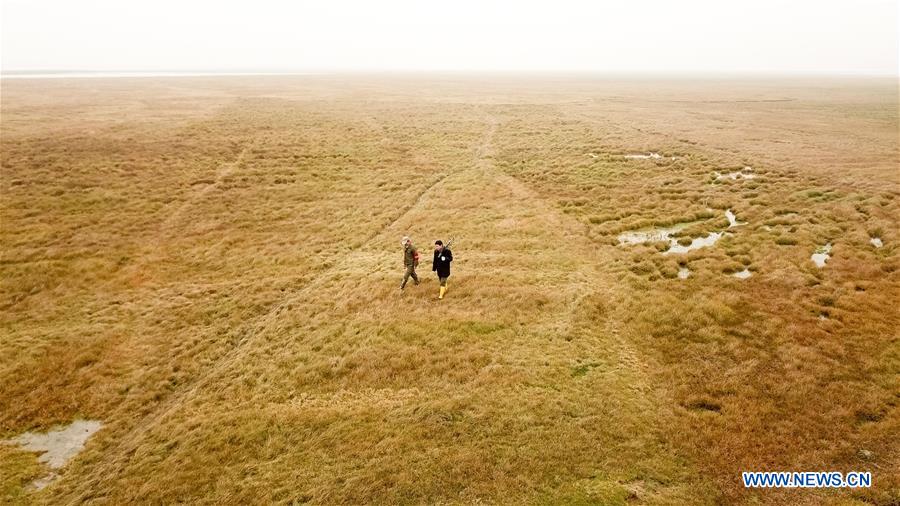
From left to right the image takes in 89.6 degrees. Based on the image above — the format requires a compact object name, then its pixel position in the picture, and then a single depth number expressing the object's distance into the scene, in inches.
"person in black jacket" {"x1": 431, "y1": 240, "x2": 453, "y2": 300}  859.4
